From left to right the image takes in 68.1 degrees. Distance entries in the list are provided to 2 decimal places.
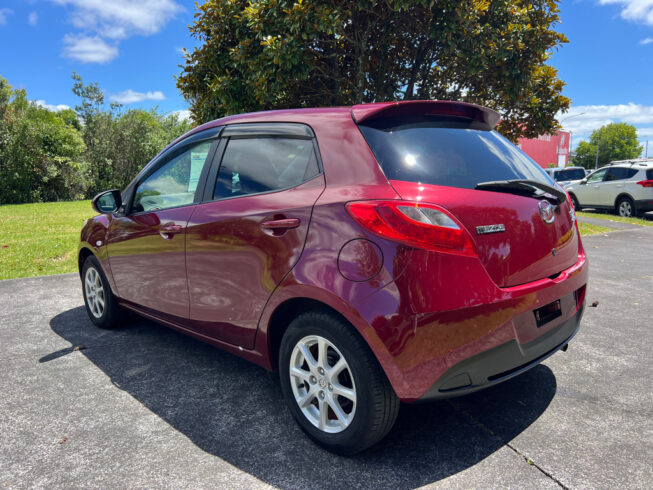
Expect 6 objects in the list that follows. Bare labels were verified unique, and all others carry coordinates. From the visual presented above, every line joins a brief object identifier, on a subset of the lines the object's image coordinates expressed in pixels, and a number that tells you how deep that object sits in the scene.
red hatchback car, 2.10
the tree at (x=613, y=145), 95.38
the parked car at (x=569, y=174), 21.31
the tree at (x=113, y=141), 33.78
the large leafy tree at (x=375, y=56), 8.56
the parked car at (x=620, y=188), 15.30
